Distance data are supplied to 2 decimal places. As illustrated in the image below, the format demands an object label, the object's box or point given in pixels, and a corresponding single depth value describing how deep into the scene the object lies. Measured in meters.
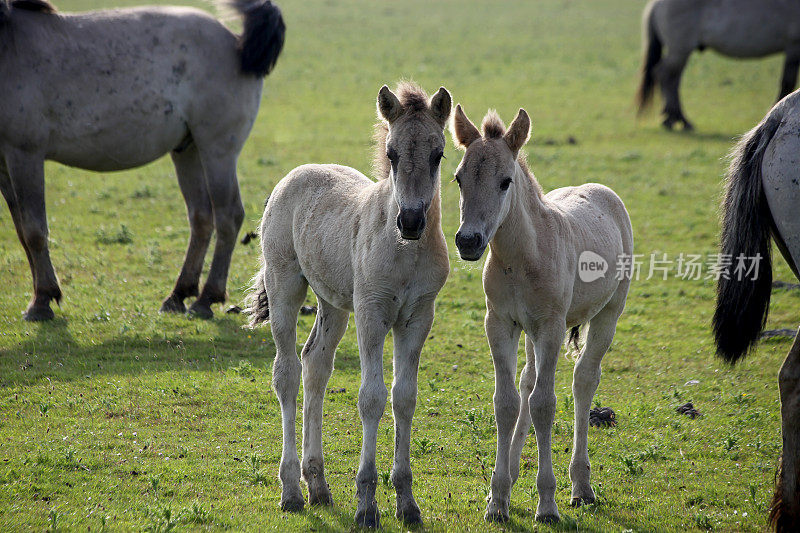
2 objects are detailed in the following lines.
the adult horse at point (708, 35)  42.03
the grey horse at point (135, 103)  19.37
